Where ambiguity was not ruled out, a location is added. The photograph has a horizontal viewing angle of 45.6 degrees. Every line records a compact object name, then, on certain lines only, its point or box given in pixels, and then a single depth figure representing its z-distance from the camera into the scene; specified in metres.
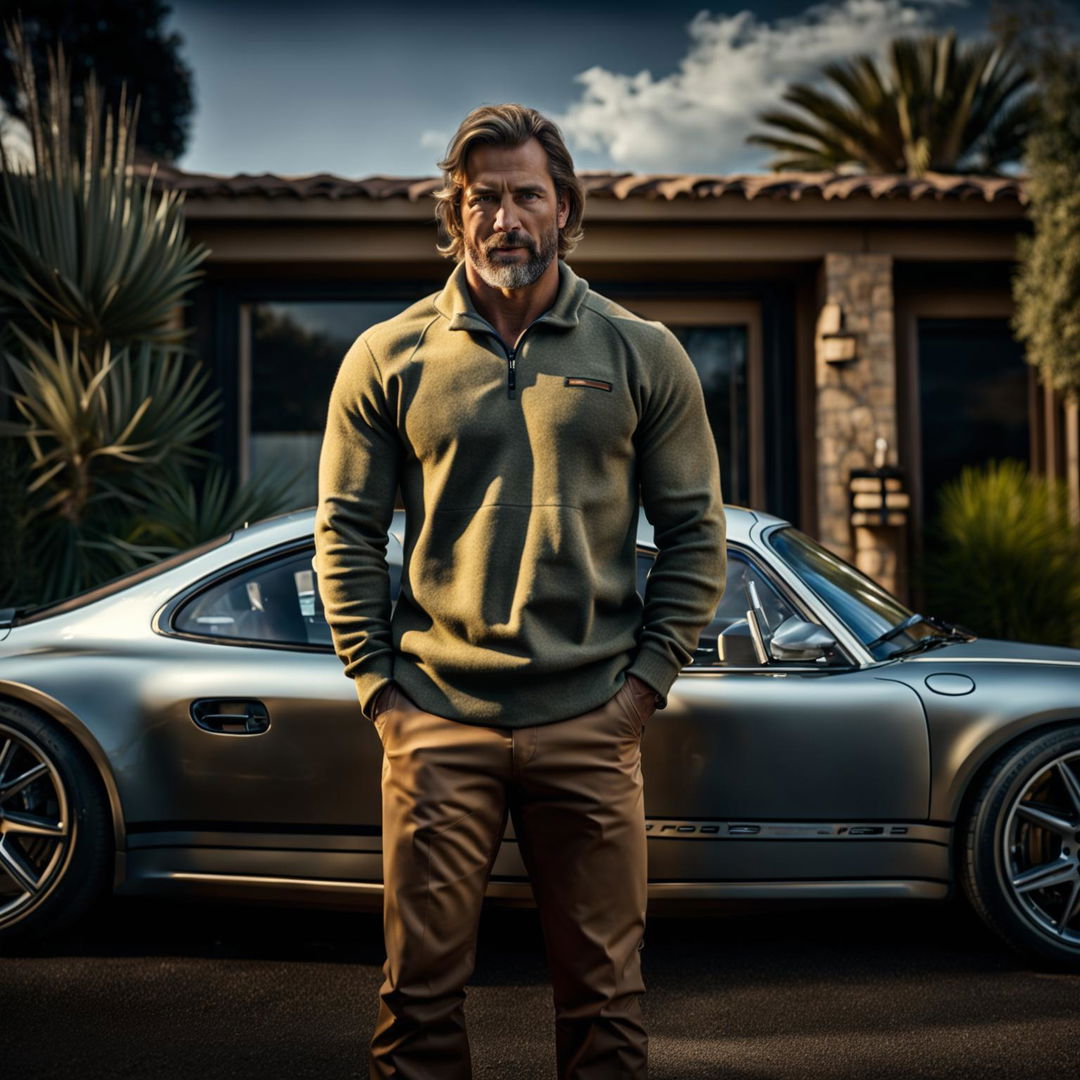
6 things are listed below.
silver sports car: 3.55
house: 8.95
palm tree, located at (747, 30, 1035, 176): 19.08
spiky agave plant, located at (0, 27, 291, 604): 7.60
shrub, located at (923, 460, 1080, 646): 8.26
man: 2.20
